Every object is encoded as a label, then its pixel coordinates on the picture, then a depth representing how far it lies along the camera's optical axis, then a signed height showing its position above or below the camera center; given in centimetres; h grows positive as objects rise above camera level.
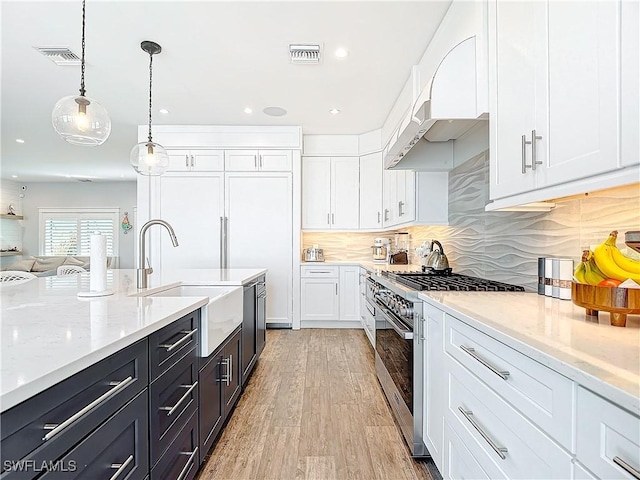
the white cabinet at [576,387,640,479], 62 -36
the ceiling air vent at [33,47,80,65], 297 +157
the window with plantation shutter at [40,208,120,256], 952 +31
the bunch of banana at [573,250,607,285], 118 -9
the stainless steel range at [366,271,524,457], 187 -56
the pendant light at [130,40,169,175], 311 +72
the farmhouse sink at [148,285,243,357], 174 -39
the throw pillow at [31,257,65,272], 838 -56
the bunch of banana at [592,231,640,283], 113 -6
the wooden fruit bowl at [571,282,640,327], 102 -17
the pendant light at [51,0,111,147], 216 +74
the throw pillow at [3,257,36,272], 822 -59
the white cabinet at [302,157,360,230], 524 +70
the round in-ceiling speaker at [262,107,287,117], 429 +158
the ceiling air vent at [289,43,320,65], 289 +156
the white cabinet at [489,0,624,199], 98 +50
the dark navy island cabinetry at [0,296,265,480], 72 -49
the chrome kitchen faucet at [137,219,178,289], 211 -10
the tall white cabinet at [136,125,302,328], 493 +51
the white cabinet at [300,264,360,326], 496 -69
